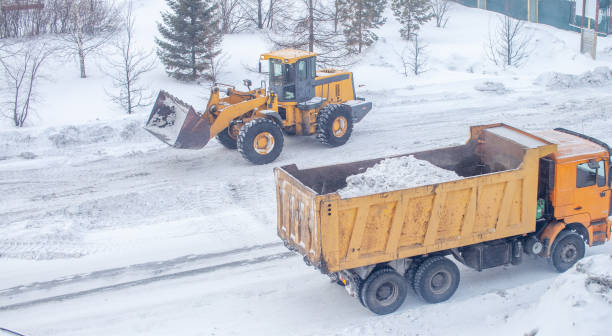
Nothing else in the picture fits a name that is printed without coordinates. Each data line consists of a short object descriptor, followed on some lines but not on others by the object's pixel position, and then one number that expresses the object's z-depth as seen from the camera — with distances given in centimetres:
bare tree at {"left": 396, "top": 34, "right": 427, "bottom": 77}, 2681
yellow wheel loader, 1502
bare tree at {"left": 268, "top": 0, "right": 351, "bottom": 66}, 2298
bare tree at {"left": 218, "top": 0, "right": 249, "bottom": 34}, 2956
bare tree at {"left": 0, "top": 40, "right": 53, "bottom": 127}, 1930
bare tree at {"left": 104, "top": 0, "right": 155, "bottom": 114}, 2100
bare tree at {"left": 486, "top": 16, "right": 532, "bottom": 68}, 2854
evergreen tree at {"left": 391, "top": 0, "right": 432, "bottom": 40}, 3197
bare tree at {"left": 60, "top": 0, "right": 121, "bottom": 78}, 2334
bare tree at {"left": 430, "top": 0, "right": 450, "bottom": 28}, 3559
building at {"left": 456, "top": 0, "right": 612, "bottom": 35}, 3338
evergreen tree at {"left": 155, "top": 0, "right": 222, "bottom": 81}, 2291
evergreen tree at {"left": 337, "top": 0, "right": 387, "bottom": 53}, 2842
